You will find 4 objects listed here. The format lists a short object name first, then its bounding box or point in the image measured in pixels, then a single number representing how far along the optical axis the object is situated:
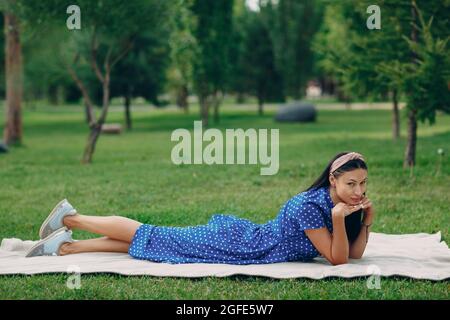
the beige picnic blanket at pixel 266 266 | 5.72
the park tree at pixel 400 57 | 10.48
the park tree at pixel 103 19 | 13.79
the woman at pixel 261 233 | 5.77
